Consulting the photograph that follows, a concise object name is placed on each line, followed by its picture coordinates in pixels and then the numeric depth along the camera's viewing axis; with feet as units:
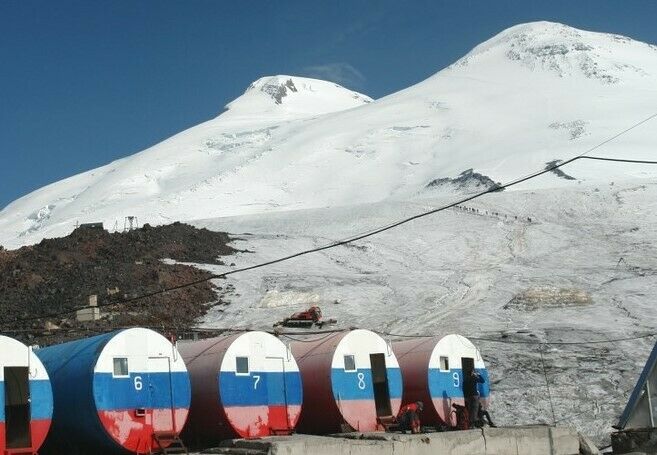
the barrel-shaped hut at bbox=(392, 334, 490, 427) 82.02
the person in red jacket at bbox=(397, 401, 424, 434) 73.67
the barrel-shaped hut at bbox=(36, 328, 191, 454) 63.31
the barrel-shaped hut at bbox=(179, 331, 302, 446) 70.33
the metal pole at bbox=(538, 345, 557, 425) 88.00
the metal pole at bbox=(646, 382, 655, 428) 67.87
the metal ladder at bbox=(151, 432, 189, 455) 64.90
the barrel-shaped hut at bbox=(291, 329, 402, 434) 75.82
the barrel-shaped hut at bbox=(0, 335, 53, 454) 59.52
